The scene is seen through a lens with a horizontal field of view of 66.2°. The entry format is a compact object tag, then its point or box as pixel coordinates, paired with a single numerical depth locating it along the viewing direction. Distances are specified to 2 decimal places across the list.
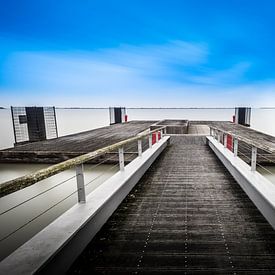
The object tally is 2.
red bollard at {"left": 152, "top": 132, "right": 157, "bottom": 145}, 7.81
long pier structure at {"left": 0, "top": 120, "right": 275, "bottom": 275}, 1.90
